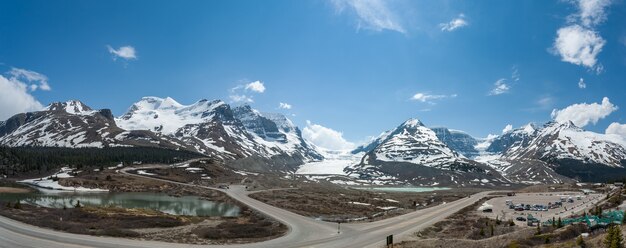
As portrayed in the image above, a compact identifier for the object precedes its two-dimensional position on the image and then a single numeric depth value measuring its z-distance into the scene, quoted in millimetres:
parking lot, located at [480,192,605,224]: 95688
